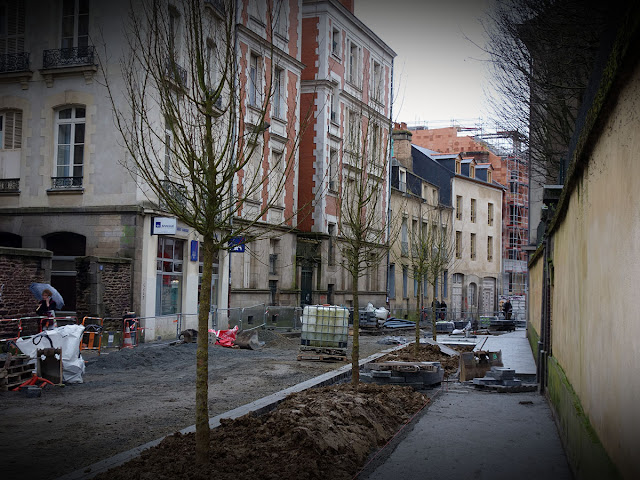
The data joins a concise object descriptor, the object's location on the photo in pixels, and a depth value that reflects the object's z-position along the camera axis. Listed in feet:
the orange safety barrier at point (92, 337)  63.69
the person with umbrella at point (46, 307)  61.98
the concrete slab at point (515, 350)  51.49
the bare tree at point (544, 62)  40.70
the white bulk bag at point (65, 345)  44.21
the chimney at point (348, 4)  137.86
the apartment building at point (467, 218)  184.75
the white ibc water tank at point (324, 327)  65.98
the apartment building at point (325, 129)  122.62
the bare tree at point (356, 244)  41.68
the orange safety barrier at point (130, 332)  68.80
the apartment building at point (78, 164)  76.74
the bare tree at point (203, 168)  22.24
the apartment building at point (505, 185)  210.79
